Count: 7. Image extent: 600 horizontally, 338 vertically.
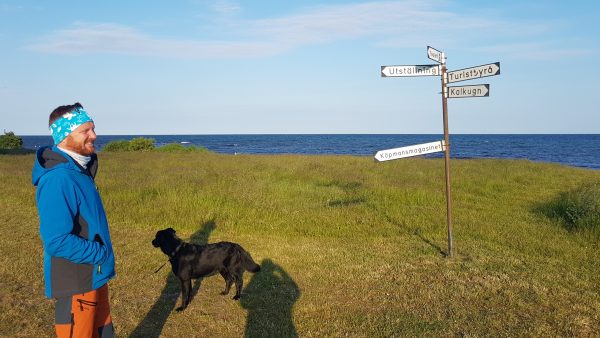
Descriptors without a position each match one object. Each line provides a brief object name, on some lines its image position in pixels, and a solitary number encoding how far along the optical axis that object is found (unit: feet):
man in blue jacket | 9.18
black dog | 19.36
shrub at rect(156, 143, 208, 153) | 137.30
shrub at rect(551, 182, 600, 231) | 32.17
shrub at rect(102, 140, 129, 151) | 157.99
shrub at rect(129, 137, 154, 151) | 154.51
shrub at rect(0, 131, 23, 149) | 158.81
